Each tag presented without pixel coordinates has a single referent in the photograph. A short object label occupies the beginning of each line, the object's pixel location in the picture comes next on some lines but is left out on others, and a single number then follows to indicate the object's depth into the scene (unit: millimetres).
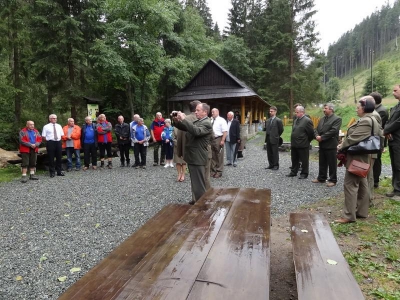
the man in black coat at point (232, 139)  9612
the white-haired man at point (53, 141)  8766
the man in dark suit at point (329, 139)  6809
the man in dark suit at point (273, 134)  9039
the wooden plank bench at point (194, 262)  1650
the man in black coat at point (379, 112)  5764
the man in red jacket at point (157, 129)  10492
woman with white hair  10148
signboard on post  14172
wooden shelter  20594
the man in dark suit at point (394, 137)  5289
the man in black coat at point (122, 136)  10219
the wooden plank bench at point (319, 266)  1881
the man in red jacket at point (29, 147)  8328
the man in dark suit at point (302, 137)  7715
